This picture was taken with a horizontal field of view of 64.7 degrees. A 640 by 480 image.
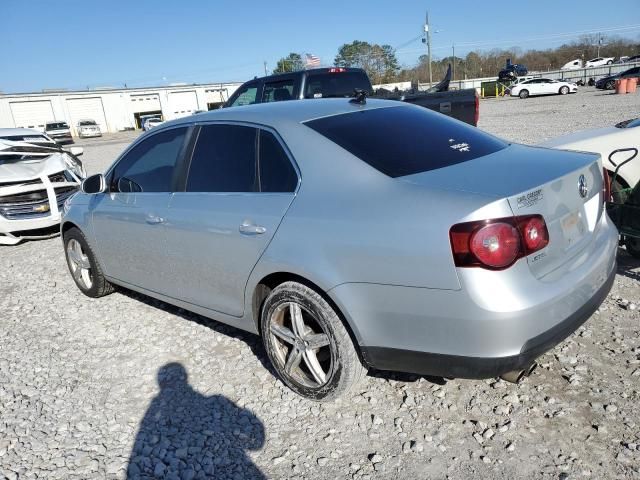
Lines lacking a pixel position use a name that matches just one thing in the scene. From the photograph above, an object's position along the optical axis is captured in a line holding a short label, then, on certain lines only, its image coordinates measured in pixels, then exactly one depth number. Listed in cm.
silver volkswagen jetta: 221
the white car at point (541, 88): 3747
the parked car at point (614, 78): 3406
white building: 5112
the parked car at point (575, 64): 6853
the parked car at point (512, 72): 4962
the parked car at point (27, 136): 956
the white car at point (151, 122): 3759
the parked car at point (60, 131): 3912
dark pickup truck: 853
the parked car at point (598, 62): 6378
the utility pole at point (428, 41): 5466
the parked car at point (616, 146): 465
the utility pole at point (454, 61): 7691
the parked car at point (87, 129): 4691
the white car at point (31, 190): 714
